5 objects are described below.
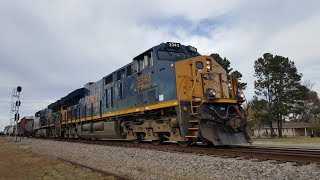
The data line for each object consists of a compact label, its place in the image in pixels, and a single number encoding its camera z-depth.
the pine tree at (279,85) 29.36
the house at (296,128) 45.28
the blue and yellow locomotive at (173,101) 8.39
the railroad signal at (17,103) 26.18
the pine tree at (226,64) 26.10
